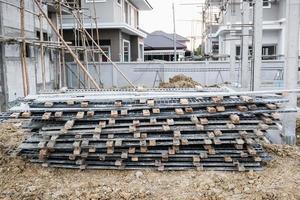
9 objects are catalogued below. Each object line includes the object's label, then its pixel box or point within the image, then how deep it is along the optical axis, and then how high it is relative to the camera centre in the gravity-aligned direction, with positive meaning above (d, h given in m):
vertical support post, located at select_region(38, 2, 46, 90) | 10.19 +0.56
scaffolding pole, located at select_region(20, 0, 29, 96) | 8.70 +0.07
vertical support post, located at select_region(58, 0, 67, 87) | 15.46 -0.65
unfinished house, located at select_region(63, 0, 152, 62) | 18.94 +1.96
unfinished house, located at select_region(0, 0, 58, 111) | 9.82 +0.31
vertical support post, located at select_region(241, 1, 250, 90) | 9.09 +0.38
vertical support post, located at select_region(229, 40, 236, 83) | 11.41 +0.06
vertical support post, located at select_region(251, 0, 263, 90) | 7.43 +0.48
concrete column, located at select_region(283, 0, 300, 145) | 6.30 +0.01
